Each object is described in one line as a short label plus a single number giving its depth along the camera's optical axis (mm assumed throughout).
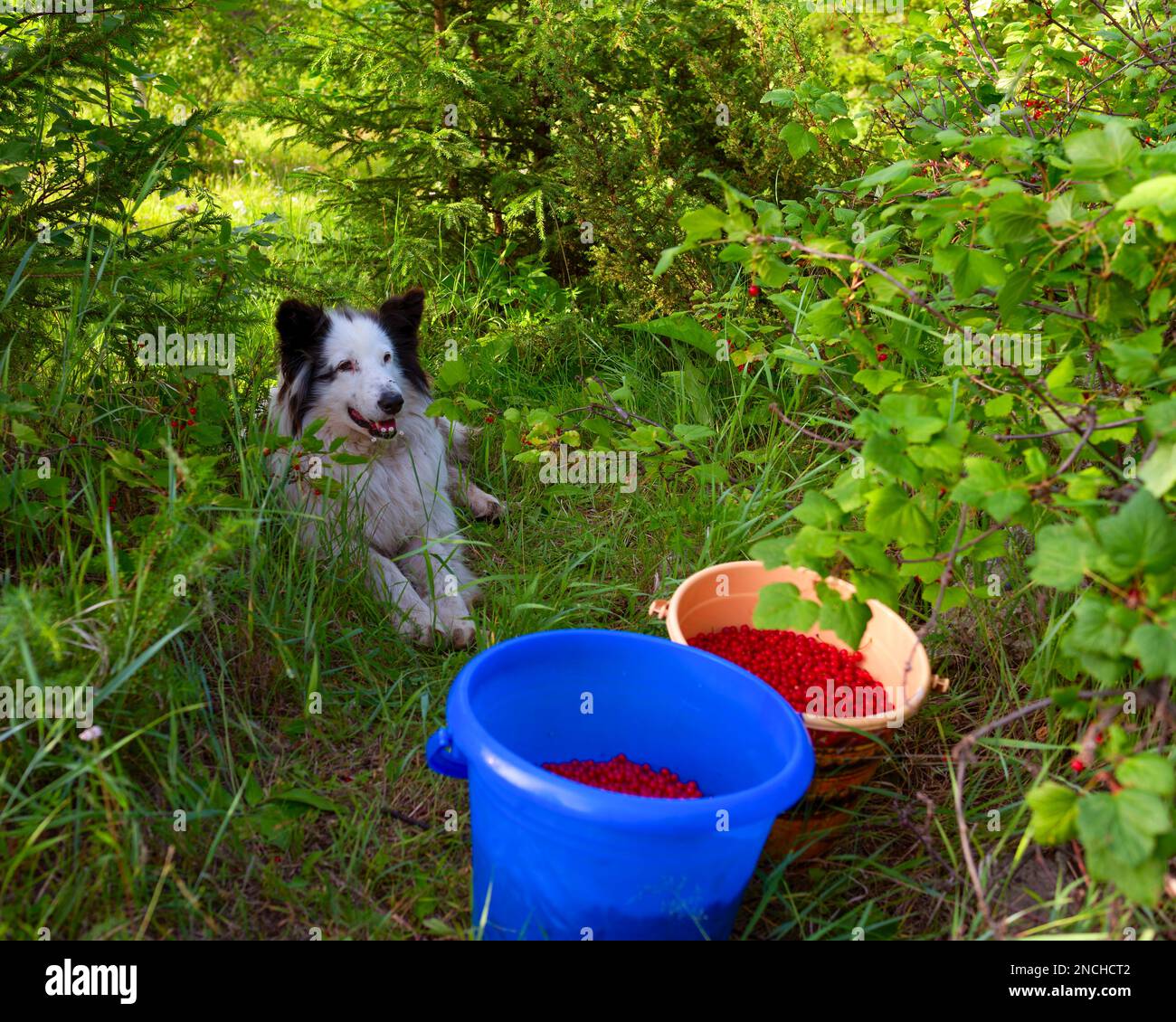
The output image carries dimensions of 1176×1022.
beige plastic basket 1971
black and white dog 2883
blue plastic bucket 1481
